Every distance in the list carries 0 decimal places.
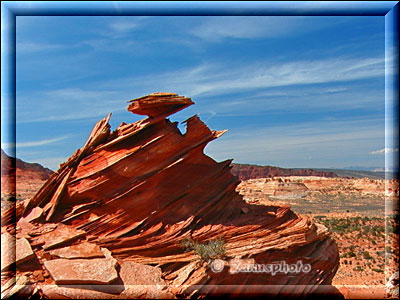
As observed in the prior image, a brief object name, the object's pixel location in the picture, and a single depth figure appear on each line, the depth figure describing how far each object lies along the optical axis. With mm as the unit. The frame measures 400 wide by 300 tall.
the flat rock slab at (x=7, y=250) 8313
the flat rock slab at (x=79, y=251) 8617
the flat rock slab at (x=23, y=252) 8454
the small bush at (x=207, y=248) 8875
